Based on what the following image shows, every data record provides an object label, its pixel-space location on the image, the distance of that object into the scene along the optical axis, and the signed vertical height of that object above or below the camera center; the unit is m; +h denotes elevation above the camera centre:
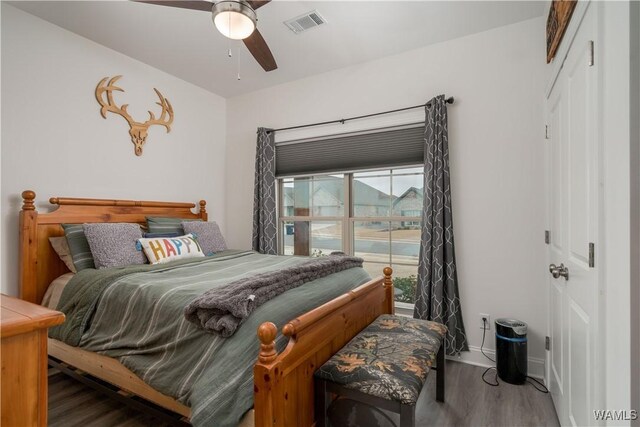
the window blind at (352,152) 2.88 +0.62
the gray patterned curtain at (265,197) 3.50 +0.19
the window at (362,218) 3.03 -0.05
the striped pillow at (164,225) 2.86 -0.10
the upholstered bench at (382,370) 1.28 -0.69
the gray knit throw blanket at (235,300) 1.32 -0.38
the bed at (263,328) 1.15 -0.55
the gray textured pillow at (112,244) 2.30 -0.23
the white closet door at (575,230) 1.19 -0.08
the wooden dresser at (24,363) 0.78 -0.38
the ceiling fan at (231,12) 1.71 +1.10
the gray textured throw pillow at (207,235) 3.05 -0.21
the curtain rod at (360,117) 2.64 +0.94
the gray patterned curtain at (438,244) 2.54 -0.26
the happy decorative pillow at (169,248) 2.49 -0.28
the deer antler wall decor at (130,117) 2.80 +0.97
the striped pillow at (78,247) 2.32 -0.24
